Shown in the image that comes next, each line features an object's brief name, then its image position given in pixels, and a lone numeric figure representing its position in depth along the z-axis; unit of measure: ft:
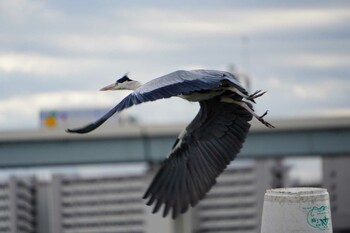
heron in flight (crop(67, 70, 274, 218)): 68.03
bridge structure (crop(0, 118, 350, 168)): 213.46
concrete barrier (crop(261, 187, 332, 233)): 57.77
